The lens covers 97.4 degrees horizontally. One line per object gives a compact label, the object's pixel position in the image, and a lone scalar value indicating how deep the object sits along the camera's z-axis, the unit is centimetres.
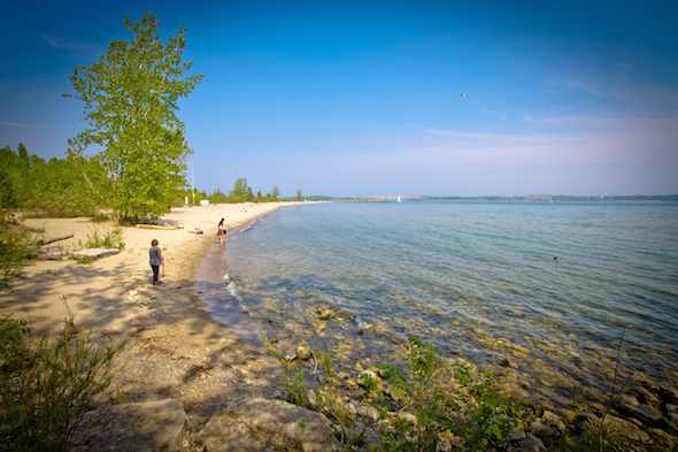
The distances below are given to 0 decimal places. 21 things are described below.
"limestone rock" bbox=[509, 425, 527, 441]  512
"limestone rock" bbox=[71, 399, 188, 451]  341
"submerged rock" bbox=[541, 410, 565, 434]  572
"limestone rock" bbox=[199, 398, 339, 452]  387
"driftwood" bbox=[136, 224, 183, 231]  2960
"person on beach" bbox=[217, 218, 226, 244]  2577
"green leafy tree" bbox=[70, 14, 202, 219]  2583
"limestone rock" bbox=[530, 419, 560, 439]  550
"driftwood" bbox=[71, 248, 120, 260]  1469
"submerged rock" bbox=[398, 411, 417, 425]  528
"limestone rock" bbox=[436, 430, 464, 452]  471
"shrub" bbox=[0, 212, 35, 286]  803
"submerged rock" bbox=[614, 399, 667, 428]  612
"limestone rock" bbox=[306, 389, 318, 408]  540
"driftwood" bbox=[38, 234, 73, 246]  1696
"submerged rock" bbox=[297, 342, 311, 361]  778
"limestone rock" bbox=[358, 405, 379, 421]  551
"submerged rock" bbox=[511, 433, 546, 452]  495
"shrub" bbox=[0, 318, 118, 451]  270
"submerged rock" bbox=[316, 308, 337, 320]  1098
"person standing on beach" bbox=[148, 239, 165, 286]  1223
